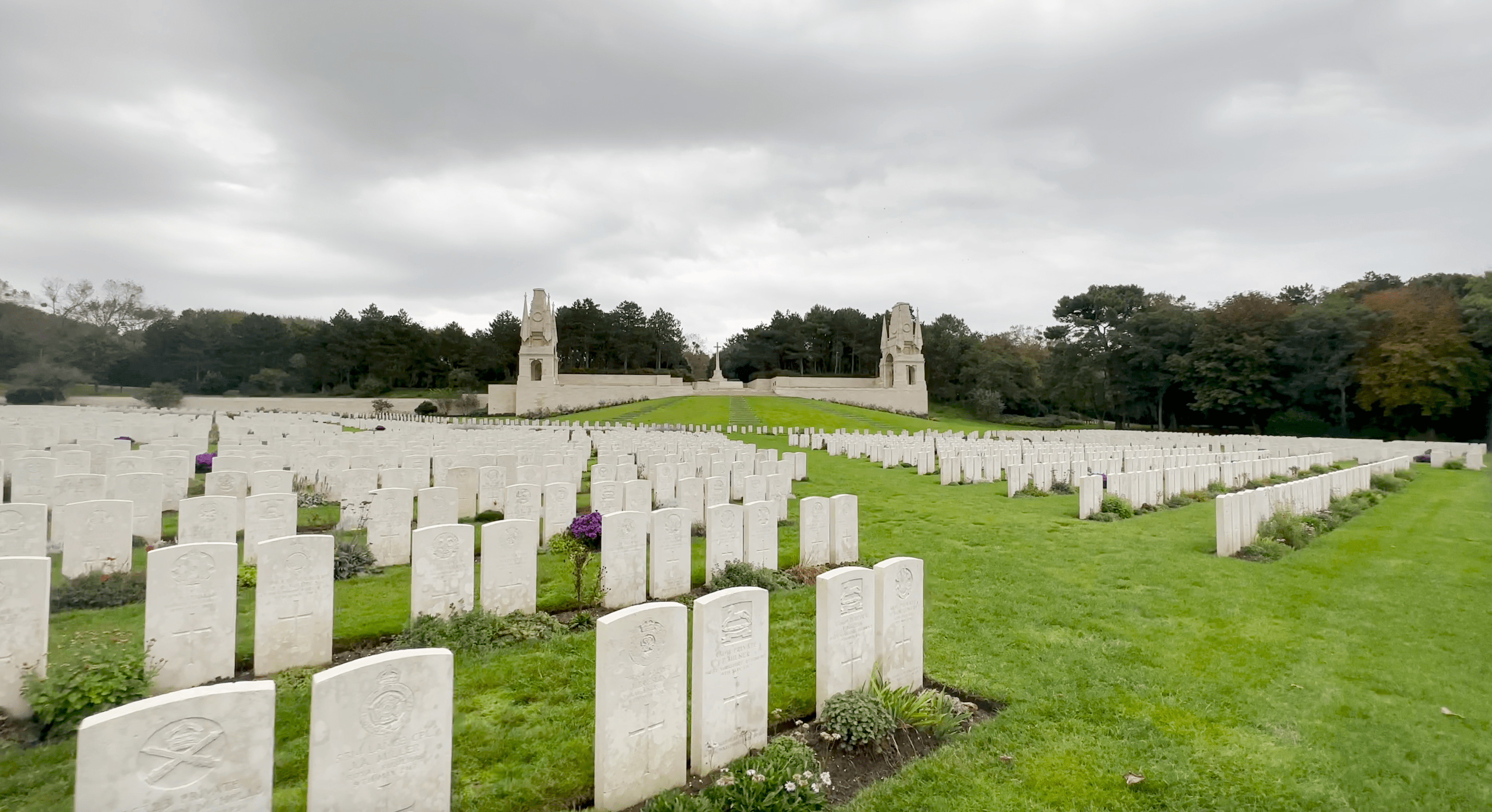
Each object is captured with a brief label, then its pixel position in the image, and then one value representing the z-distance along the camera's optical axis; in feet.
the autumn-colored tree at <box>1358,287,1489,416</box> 116.06
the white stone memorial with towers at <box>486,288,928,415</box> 193.67
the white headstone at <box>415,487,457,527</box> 25.79
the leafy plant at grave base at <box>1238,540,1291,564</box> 29.30
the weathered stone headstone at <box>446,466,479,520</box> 33.73
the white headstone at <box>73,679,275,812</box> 7.41
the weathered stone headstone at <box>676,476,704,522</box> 31.24
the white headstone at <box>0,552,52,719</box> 13.35
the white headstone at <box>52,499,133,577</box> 20.27
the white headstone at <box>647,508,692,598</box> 21.89
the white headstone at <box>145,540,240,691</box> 14.32
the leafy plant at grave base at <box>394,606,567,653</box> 17.26
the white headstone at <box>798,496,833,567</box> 25.64
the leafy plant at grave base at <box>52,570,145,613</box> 19.27
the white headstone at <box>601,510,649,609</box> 21.27
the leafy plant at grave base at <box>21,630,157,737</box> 12.46
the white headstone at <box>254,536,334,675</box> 15.92
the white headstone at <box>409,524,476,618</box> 18.13
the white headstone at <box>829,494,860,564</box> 26.61
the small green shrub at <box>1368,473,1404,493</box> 54.03
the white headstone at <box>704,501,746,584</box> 23.20
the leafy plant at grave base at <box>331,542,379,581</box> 23.77
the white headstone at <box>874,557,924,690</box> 14.98
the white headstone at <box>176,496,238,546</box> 22.08
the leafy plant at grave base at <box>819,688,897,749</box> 13.17
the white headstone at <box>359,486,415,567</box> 25.20
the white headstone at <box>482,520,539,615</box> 19.38
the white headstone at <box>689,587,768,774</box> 12.05
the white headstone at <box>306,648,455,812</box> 8.81
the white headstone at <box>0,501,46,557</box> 18.75
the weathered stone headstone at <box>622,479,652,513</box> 29.37
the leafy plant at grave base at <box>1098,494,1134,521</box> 38.88
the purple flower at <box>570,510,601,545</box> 27.02
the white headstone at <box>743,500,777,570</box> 24.09
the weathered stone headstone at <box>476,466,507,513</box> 35.42
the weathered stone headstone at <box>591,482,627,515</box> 29.55
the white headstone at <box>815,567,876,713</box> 13.96
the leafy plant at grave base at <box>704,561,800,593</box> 22.61
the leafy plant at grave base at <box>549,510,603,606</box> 21.01
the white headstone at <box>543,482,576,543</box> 28.96
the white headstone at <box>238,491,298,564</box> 21.77
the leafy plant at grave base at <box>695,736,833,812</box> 10.51
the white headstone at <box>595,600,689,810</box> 10.97
